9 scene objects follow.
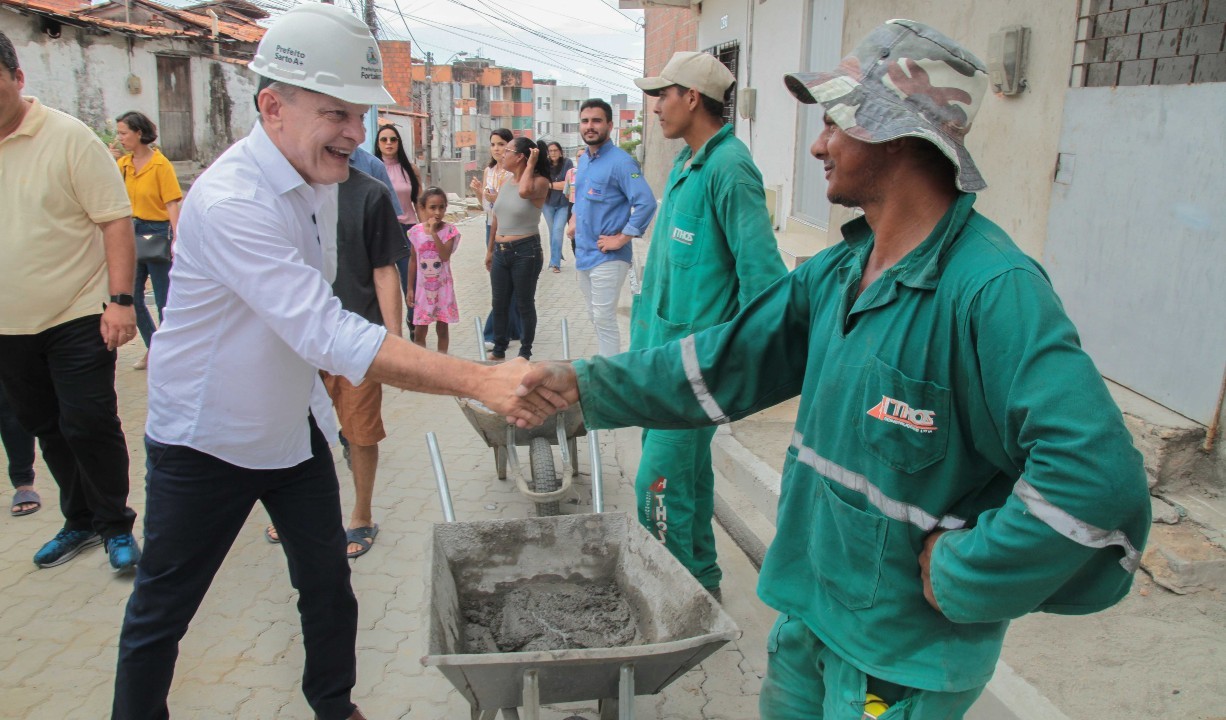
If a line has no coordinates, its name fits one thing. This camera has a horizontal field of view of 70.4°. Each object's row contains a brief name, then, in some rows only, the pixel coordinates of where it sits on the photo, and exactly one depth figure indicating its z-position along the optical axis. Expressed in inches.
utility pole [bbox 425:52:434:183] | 1156.1
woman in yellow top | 259.9
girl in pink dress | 272.2
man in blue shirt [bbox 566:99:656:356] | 254.1
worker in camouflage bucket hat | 54.2
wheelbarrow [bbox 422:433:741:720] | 80.9
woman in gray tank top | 287.0
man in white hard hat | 85.6
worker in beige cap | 127.7
